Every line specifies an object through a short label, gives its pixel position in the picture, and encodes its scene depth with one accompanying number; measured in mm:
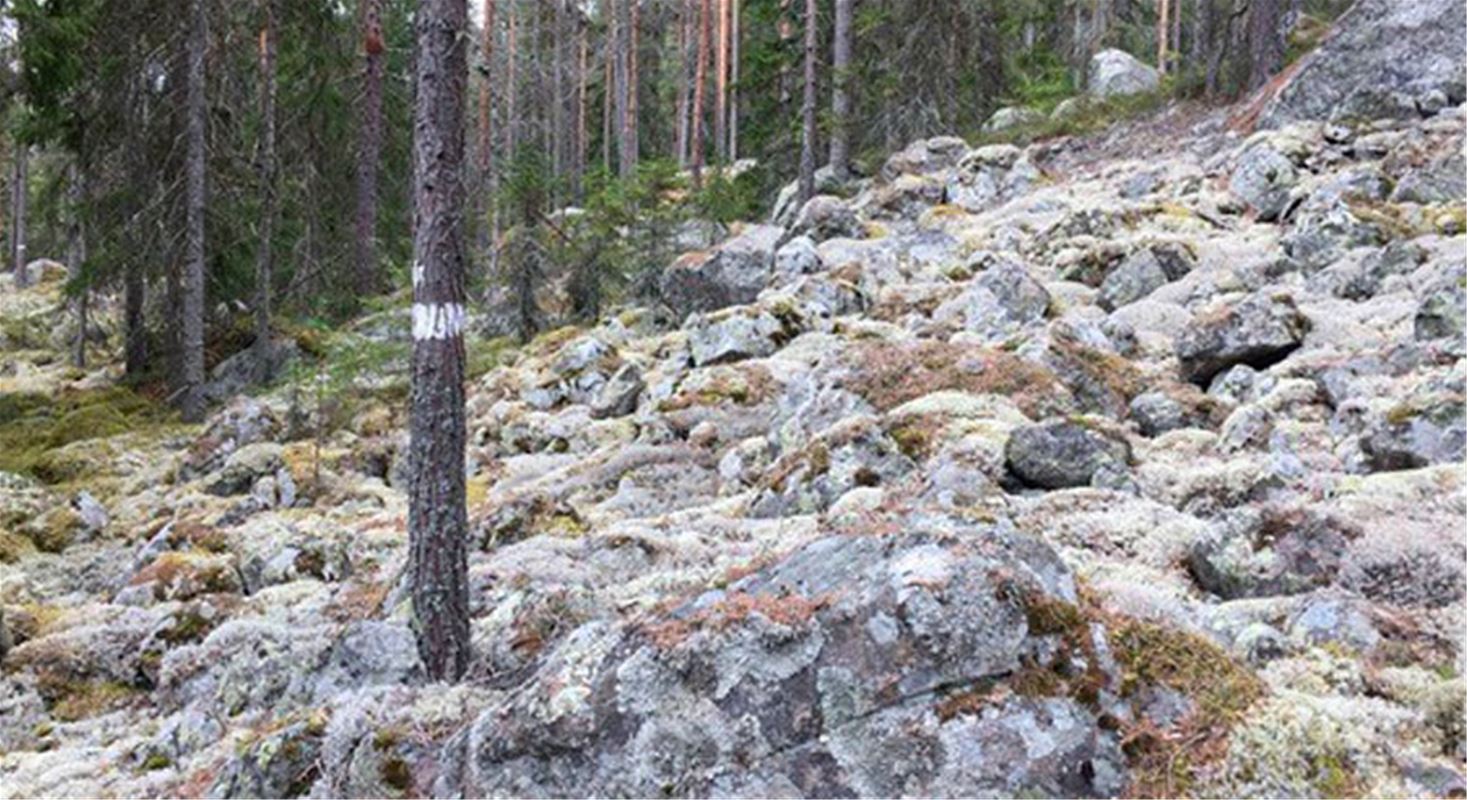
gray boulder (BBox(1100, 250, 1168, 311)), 14148
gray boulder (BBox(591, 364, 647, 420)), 14289
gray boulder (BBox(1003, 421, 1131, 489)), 7938
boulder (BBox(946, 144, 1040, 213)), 21125
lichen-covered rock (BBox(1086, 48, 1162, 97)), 26938
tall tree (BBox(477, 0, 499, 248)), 26862
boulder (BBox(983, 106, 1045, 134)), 24859
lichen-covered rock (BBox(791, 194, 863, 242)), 19734
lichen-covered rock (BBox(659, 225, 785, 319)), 17781
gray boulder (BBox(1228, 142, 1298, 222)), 15859
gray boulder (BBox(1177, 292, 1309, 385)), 10523
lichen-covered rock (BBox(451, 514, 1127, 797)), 3594
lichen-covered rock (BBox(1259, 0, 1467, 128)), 16719
